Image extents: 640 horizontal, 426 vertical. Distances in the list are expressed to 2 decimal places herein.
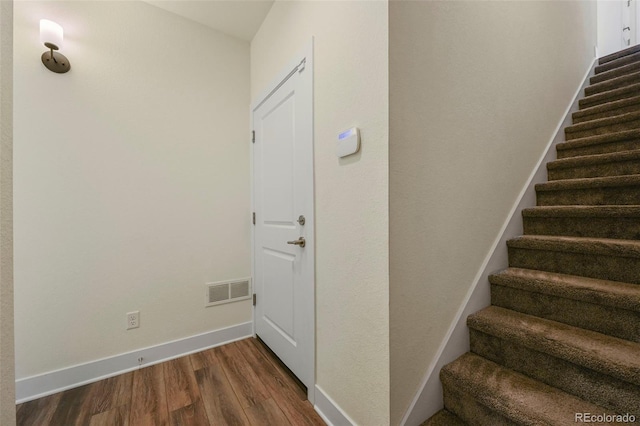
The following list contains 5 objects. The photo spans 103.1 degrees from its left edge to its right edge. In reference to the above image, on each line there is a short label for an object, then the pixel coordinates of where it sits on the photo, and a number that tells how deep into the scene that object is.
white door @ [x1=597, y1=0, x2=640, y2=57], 3.76
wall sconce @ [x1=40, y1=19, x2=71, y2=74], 1.47
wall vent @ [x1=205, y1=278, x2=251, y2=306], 2.12
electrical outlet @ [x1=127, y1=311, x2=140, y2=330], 1.81
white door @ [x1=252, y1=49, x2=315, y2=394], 1.50
